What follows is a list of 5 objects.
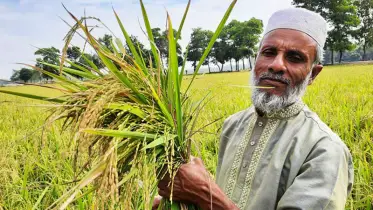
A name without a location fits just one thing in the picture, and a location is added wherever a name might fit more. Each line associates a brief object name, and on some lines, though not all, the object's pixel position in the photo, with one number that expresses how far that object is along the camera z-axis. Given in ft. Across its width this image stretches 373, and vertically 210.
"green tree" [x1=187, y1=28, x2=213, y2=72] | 213.50
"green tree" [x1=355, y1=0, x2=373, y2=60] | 162.22
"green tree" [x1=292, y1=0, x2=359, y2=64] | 153.69
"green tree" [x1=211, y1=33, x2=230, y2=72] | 213.46
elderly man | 4.39
